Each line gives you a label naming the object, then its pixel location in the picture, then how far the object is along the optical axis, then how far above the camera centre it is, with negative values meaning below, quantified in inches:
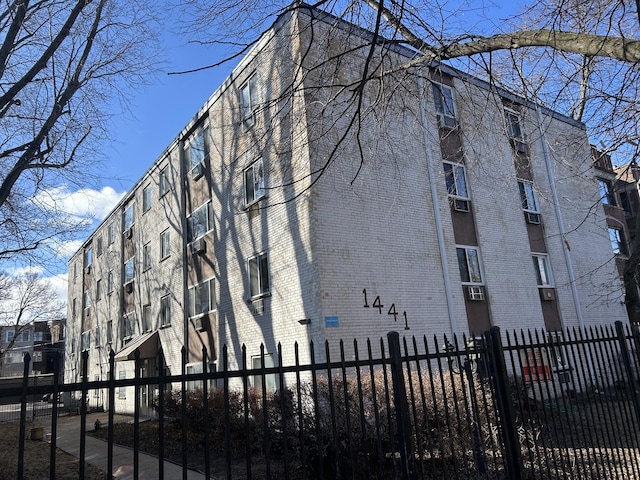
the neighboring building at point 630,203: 1217.2 +285.3
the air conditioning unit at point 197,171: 734.5 +280.2
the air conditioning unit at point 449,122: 644.9 +275.4
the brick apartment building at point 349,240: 484.7 +122.3
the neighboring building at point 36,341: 2701.8 +181.0
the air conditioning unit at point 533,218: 705.4 +153.7
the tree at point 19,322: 1705.0 +189.5
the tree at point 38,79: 397.4 +260.1
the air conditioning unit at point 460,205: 614.2 +158.8
